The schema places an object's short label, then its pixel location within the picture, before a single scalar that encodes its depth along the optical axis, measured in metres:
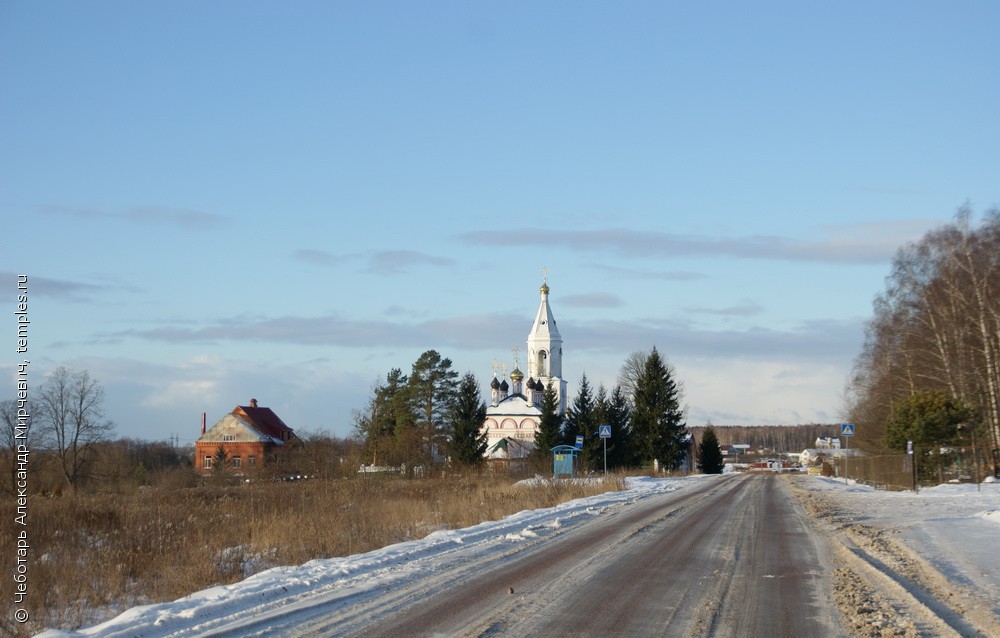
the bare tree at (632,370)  95.38
